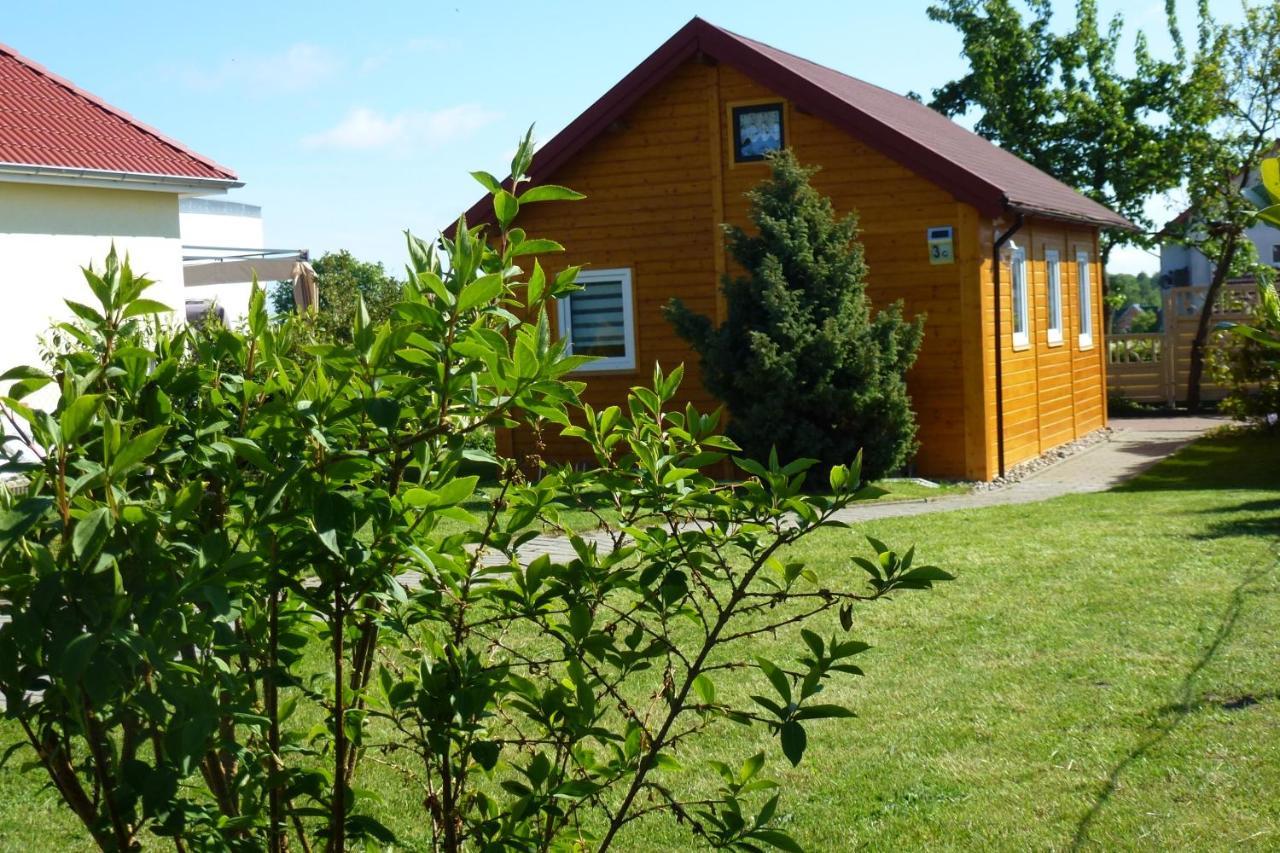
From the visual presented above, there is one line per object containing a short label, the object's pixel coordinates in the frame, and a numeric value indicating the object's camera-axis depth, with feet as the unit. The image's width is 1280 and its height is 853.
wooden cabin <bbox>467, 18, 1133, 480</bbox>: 55.06
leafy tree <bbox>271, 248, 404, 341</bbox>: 82.53
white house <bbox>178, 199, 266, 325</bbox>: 128.26
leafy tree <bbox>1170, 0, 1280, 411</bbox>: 93.71
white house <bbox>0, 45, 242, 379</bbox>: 54.85
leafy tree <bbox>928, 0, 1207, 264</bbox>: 119.24
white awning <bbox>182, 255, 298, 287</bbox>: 70.79
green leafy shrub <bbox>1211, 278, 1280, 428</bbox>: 67.46
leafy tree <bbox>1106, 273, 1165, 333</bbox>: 128.57
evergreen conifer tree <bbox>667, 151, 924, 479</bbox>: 49.75
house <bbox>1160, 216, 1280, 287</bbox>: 201.36
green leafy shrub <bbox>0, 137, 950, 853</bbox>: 7.20
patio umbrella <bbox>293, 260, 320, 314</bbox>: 64.08
